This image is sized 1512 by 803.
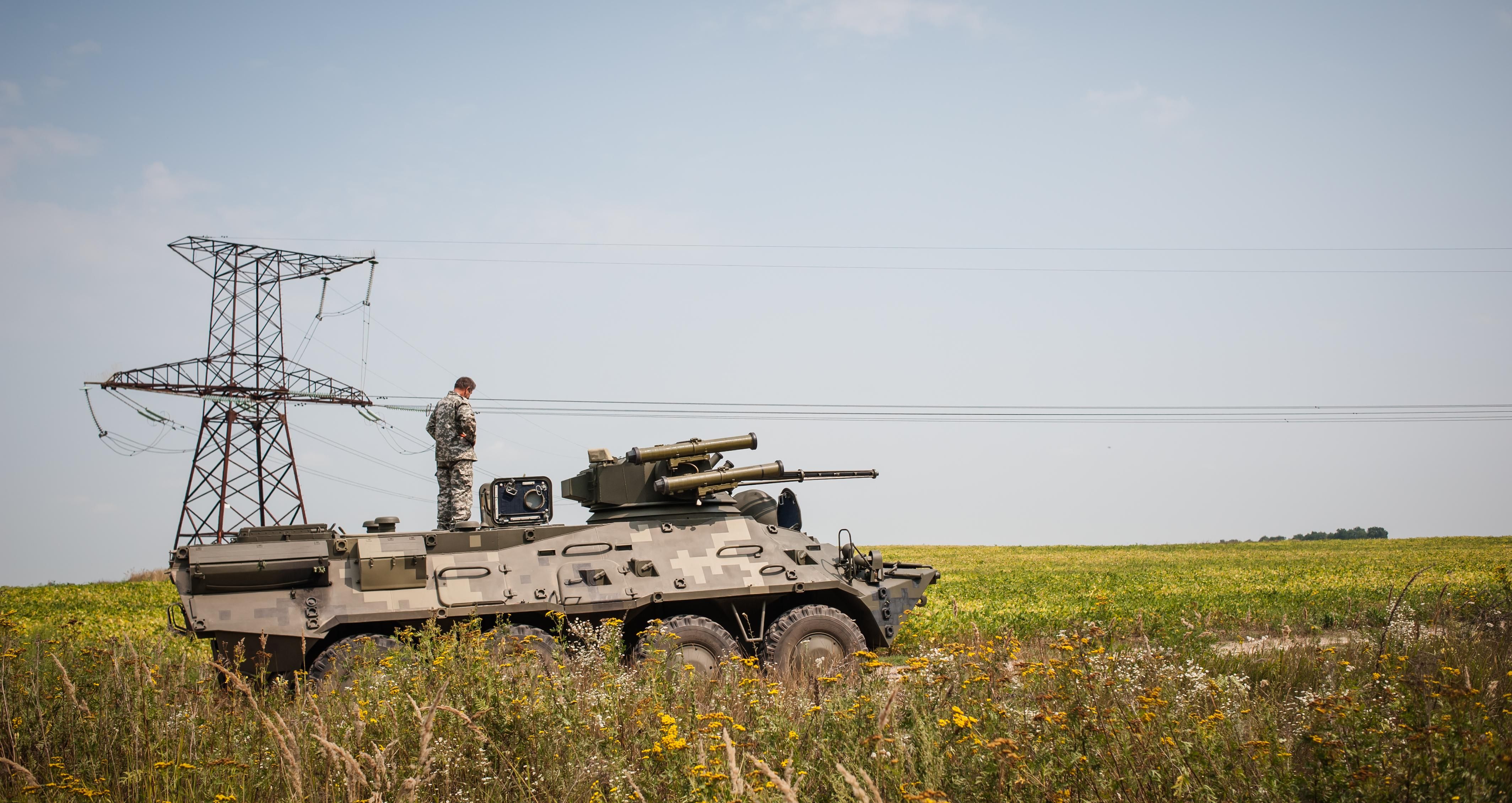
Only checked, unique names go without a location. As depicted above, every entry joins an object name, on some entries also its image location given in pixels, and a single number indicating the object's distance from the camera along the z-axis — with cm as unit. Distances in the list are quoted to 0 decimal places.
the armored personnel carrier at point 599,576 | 920
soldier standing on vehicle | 1133
